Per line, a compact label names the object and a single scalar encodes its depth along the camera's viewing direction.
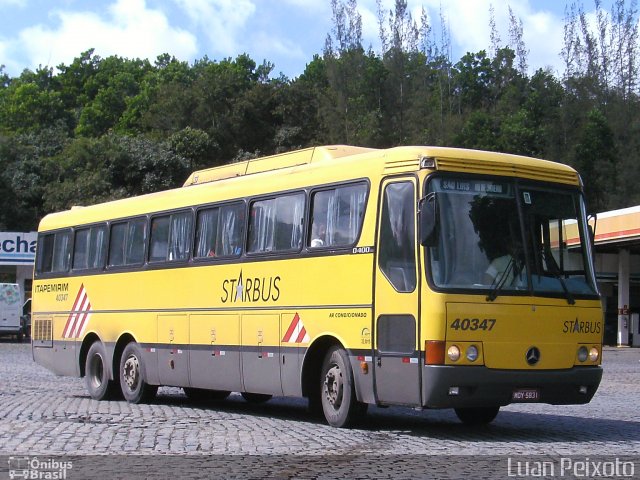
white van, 49.22
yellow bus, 12.58
